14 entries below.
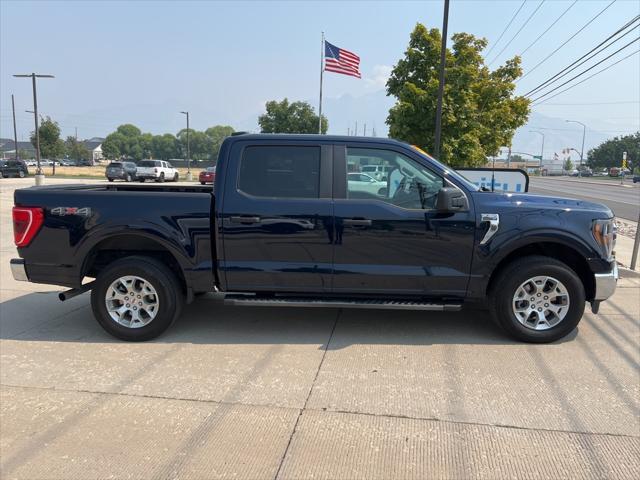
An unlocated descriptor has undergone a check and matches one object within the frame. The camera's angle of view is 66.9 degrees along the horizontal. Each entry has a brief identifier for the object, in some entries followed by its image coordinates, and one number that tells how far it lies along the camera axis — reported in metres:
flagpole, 30.86
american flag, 21.56
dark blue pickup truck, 4.41
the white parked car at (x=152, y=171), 37.72
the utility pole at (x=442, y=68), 11.97
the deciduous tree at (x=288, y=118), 47.34
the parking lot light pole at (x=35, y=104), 28.28
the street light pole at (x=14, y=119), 59.23
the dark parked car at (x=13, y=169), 40.64
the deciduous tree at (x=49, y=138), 48.31
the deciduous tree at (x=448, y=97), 15.76
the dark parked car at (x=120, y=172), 36.53
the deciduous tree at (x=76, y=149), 94.43
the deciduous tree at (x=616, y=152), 104.88
